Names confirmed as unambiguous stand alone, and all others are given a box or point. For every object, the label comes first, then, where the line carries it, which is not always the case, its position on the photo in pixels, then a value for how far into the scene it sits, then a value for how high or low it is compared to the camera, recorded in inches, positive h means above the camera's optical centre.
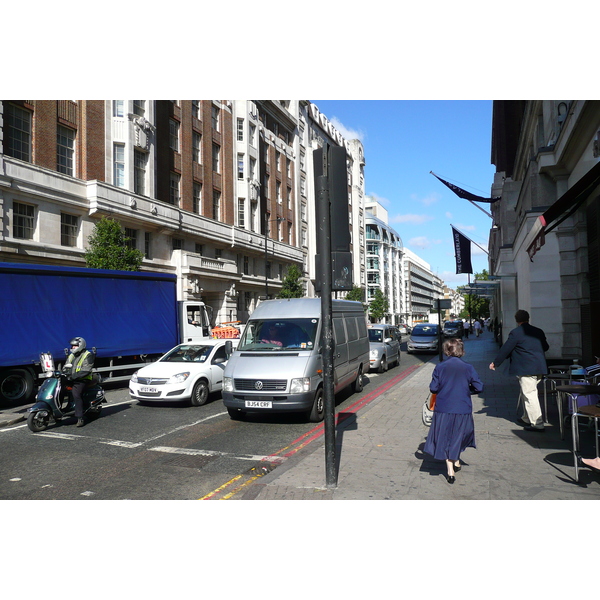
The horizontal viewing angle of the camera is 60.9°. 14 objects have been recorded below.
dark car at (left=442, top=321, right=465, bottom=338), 1369.6 -39.9
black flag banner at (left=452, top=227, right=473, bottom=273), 1177.4 +146.1
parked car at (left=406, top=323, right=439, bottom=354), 1087.6 -52.6
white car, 446.3 -53.2
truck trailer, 488.7 -0.5
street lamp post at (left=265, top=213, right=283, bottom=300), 1858.3 +356.6
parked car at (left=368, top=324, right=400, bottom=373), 735.1 -47.9
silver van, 357.7 -34.7
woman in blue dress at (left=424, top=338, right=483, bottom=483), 218.4 -40.2
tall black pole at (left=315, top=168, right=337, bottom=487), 214.7 -2.3
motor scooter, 362.9 -61.9
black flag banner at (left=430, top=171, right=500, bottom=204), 972.6 +232.0
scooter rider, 376.5 -38.1
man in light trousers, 310.0 -29.0
